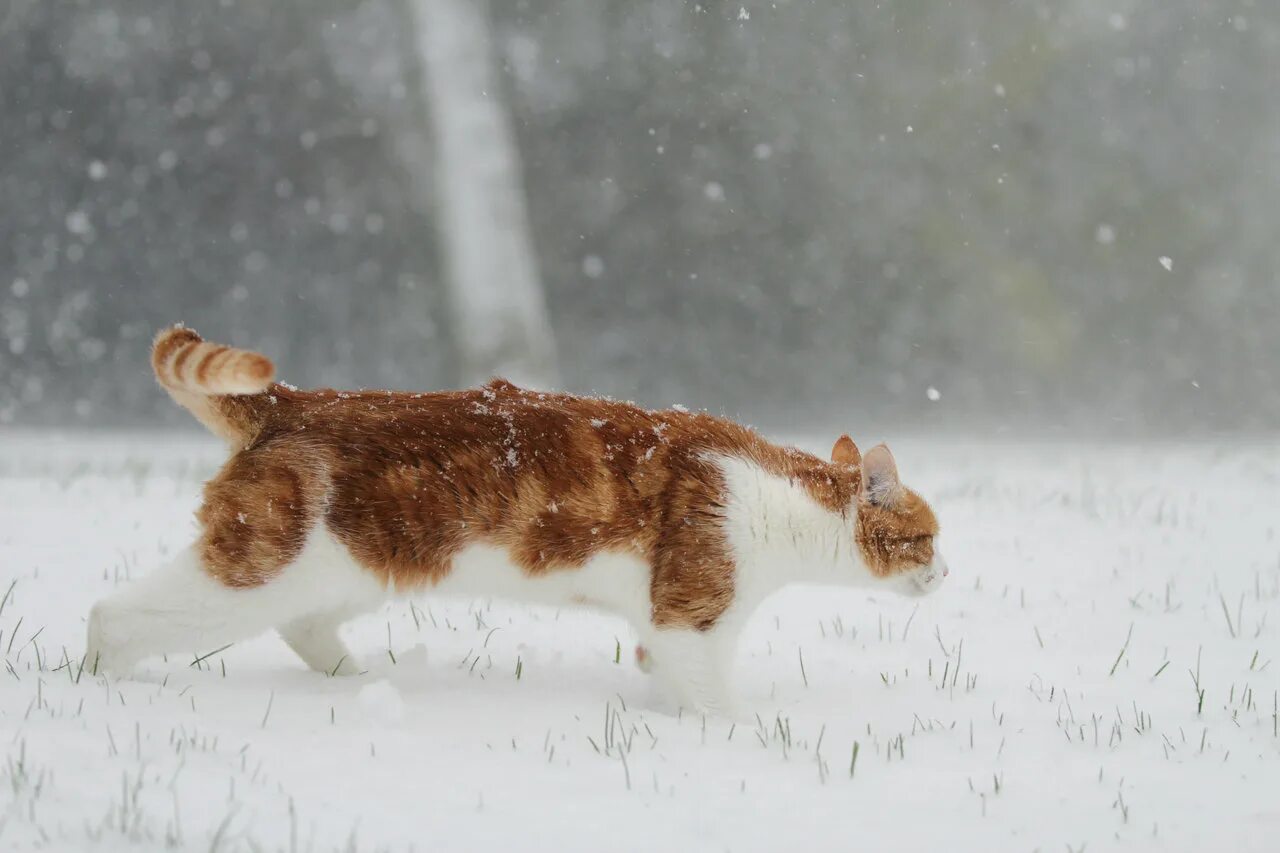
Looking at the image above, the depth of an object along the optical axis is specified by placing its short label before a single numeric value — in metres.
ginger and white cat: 7.38
